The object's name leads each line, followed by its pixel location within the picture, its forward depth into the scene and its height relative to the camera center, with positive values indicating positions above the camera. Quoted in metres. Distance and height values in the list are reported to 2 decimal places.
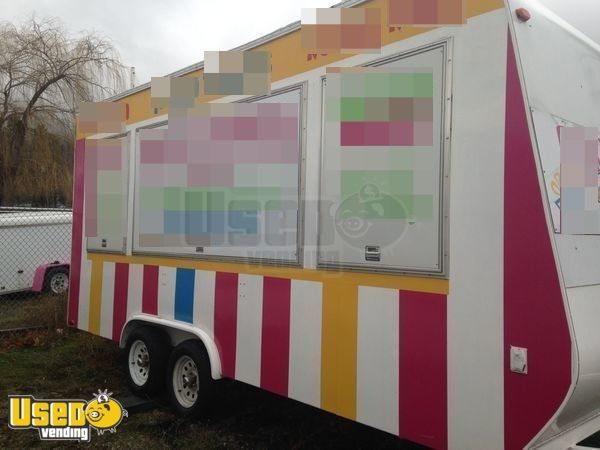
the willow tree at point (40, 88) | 14.77 +4.06
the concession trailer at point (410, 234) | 2.39 +0.00
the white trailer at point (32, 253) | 9.90 -0.51
